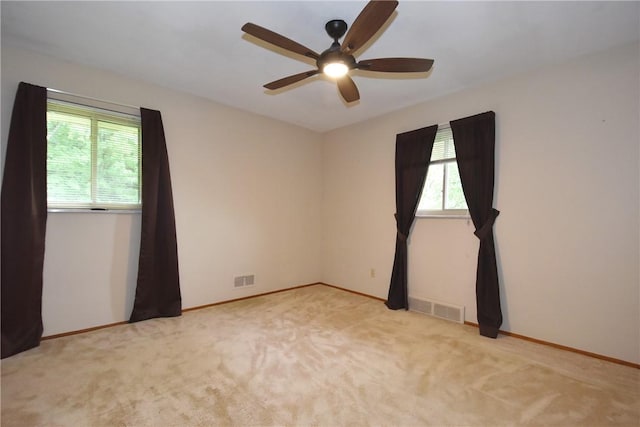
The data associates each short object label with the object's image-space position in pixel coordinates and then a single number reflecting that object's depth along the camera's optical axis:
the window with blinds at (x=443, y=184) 3.47
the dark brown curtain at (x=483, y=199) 3.00
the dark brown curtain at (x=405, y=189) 3.66
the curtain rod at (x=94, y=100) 2.80
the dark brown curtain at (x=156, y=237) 3.20
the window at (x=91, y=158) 2.83
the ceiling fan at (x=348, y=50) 1.60
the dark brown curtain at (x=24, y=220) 2.49
